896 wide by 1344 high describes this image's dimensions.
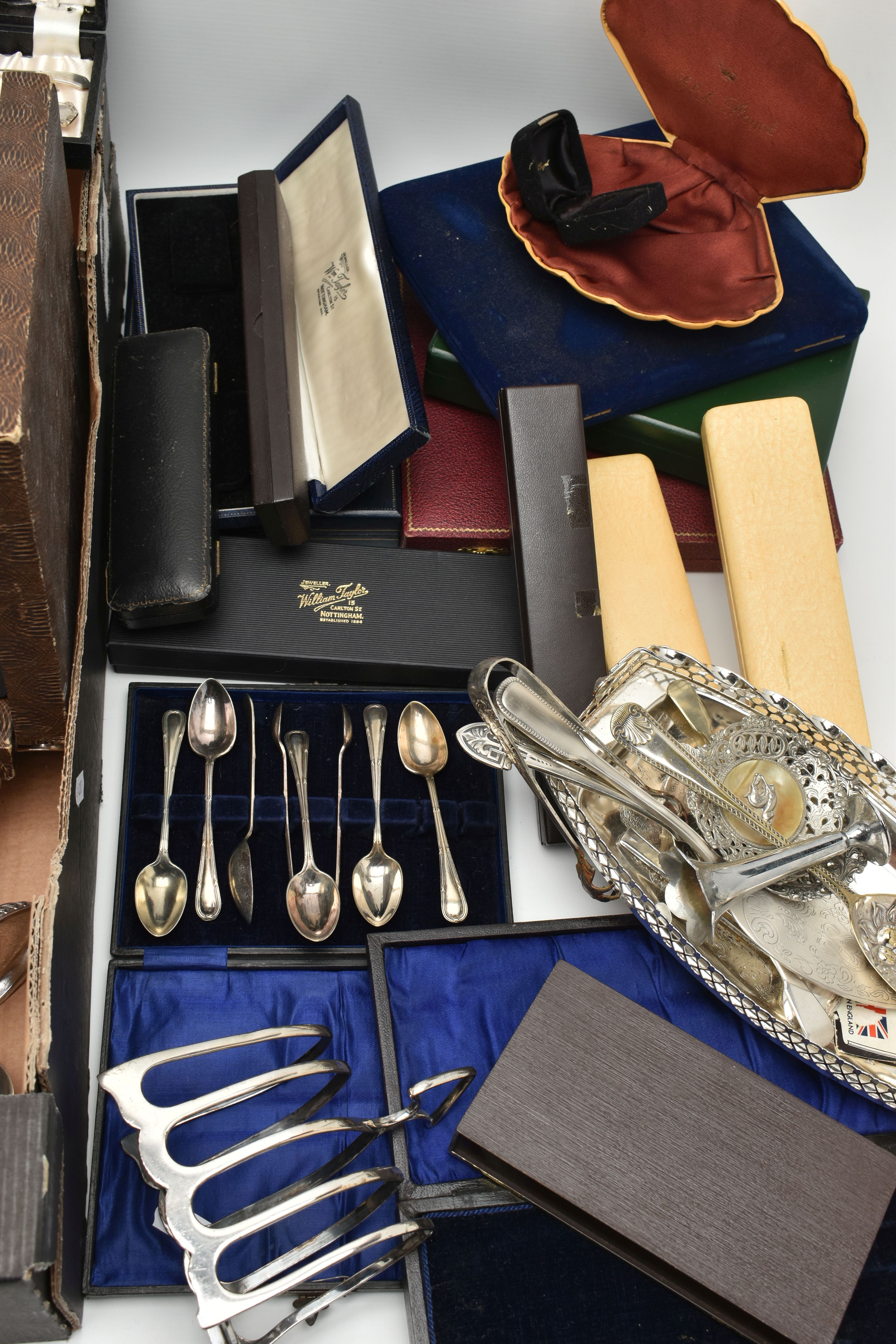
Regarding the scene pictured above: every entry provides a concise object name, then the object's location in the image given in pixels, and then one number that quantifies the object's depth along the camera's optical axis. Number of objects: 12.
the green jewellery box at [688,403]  1.31
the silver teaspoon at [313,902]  1.11
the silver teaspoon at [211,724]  1.17
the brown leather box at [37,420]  0.79
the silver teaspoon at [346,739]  1.17
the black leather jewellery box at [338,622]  1.21
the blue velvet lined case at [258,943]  0.97
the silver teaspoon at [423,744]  1.20
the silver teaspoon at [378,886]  1.12
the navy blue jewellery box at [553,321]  1.28
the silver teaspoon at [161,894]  1.09
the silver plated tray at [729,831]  0.98
